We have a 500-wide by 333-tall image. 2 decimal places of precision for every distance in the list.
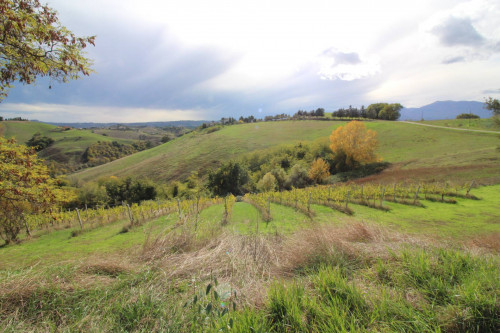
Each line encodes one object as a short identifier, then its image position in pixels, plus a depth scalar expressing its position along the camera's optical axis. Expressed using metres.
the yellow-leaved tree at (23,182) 6.33
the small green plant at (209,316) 2.03
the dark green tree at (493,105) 46.09
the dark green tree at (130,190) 48.06
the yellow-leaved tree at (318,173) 40.32
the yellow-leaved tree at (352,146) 42.75
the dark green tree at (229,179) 45.69
